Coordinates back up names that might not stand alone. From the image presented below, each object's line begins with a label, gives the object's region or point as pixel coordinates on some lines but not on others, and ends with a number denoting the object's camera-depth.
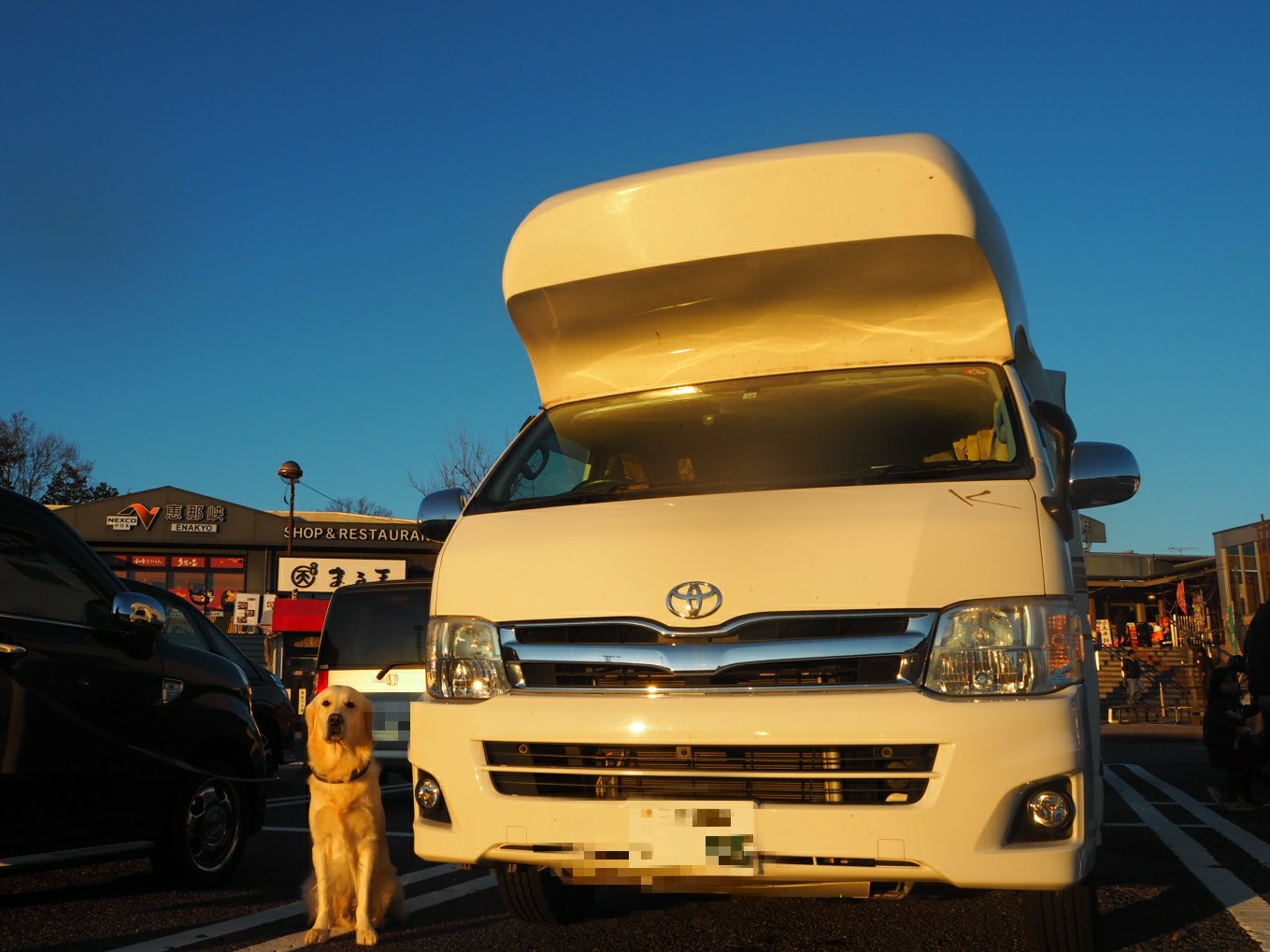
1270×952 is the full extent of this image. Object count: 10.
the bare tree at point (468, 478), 33.16
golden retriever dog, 4.92
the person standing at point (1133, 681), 30.61
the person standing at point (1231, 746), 9.39
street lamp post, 29.30
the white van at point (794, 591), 3.50
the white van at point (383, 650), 10.35
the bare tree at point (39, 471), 64.12
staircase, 30.25
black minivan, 5.13
